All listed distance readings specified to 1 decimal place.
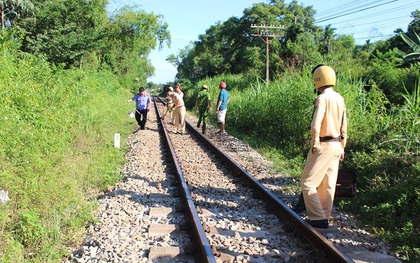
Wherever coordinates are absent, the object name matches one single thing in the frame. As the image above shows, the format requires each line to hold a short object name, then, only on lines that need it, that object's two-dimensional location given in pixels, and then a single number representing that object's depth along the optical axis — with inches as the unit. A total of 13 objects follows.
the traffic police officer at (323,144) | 198.4
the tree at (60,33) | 946.7
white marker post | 441.5
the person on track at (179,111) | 602.2
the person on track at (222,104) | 581.3
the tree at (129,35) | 1765.5
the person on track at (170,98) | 698.8
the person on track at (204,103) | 592.4
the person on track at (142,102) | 606.2
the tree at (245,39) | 1863.9
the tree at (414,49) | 562.6
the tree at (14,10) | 884.9
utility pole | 1215.9
